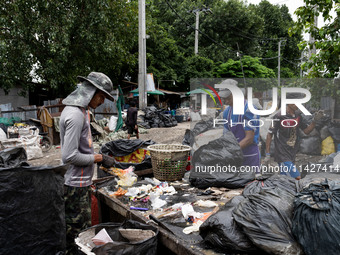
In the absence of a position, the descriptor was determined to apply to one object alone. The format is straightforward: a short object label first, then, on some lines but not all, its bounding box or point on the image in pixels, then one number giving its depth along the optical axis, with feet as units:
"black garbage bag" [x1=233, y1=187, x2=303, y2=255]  6.40
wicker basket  12.66
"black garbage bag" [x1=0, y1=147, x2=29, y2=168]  9.00
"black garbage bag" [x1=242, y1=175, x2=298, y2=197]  8.05
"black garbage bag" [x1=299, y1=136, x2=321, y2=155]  15.24
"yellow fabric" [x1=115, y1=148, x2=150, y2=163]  16.02
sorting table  7.64
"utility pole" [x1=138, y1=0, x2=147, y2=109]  44.88
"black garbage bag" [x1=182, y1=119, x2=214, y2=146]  14.99
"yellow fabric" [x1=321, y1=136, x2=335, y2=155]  15.24
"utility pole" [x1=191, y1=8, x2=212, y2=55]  74.69
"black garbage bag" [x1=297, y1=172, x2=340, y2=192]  7.80
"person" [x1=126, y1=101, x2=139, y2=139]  34.01
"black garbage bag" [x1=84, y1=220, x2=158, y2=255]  6.86
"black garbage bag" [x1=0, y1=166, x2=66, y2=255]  6.09
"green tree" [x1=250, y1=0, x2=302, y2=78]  112.16
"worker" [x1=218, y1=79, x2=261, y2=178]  13.17
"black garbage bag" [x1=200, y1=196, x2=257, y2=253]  6.83
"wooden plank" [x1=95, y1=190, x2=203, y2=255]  7.50
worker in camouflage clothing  8.38
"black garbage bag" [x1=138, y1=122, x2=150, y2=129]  46.63
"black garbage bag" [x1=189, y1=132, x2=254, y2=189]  11.58
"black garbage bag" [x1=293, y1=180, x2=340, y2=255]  6.07
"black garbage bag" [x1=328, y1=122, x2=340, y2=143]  15.05
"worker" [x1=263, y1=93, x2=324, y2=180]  14.74
